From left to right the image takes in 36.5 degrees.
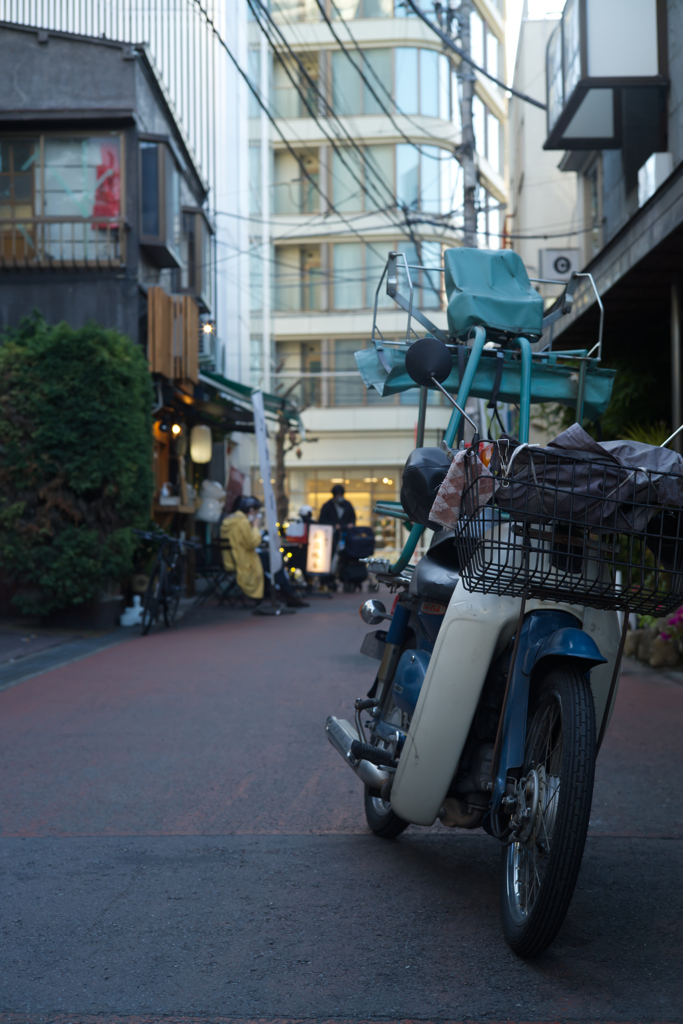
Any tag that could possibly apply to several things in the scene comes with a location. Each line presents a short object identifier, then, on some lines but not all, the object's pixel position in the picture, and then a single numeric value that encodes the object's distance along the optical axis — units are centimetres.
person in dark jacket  2047
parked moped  273
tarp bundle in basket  270
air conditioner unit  1775
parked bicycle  1315
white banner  1572
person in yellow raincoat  1642
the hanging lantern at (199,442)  2094
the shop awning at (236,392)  2017
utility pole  1730
